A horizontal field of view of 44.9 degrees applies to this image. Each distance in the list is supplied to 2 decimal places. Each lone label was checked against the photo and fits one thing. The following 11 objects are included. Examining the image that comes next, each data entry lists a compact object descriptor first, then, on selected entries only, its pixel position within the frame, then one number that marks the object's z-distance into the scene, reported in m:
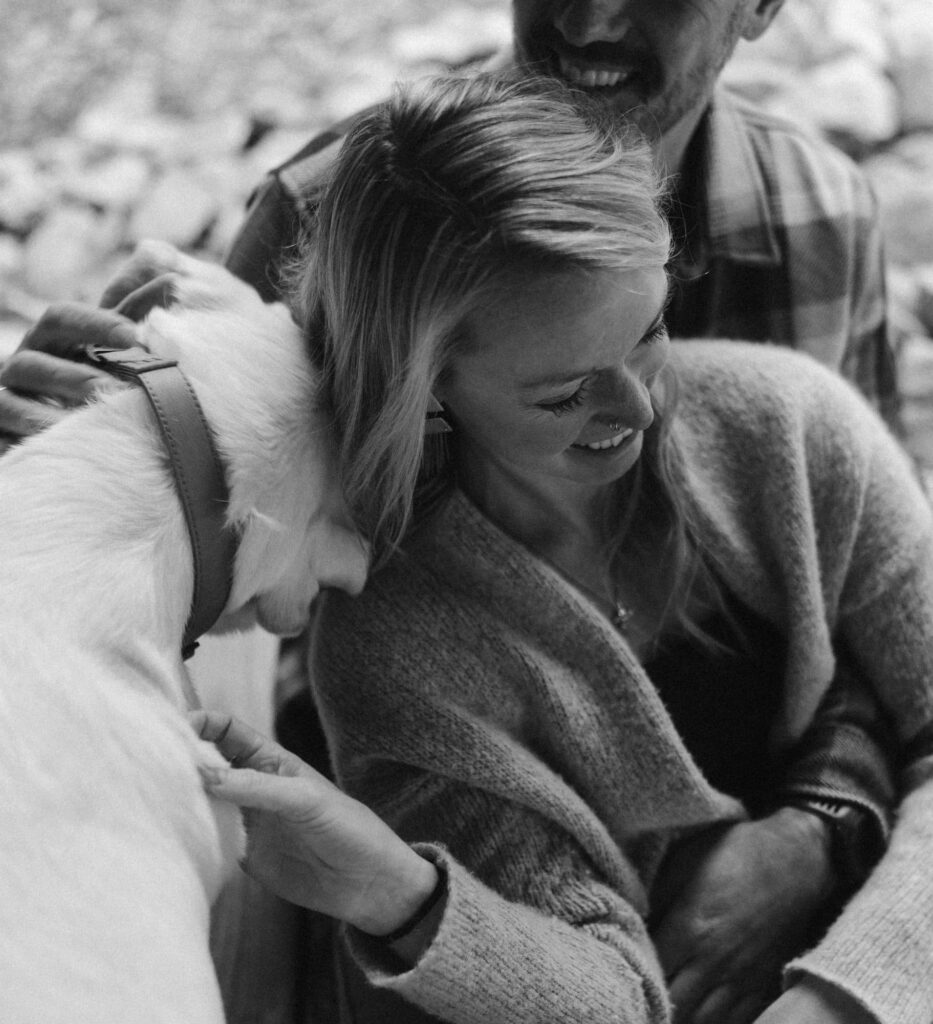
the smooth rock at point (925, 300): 1.76
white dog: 0.58
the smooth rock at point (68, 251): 1.50
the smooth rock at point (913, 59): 1.86
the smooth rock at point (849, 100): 1.85
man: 0.86
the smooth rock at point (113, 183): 1.59
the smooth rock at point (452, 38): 1.67
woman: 0.65
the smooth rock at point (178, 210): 1.58
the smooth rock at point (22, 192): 1.56
